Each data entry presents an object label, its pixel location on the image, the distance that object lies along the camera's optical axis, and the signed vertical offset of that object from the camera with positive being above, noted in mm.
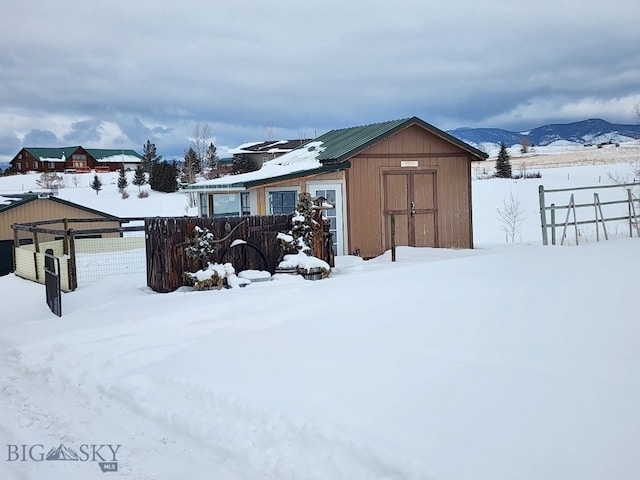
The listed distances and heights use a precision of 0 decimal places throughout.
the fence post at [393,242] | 13789 -773
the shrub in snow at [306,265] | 11414 -987
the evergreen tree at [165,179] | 49188 +2934
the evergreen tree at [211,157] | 52375 +4832
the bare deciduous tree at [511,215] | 29192 -700
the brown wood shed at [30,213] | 23203 +335
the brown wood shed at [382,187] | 15375 +560
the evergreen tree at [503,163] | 48469 +3047
